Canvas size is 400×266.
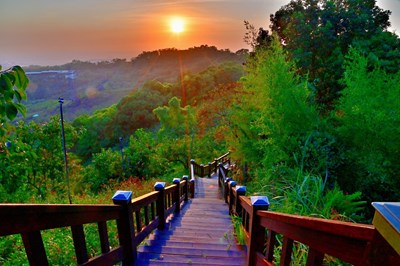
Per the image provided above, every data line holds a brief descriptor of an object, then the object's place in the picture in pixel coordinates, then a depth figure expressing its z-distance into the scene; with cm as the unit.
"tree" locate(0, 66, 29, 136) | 118
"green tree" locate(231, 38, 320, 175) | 500
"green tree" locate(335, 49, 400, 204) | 452
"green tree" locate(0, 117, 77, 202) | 1051
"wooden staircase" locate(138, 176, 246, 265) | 310
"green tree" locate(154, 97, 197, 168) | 2036
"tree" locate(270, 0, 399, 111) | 922
